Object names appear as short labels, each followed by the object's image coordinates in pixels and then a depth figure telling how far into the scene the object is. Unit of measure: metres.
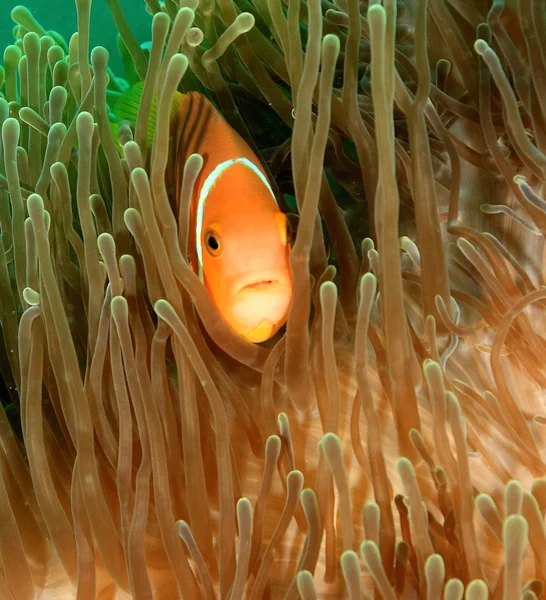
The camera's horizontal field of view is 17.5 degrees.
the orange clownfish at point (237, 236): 0.36
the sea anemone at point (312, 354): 0.35
